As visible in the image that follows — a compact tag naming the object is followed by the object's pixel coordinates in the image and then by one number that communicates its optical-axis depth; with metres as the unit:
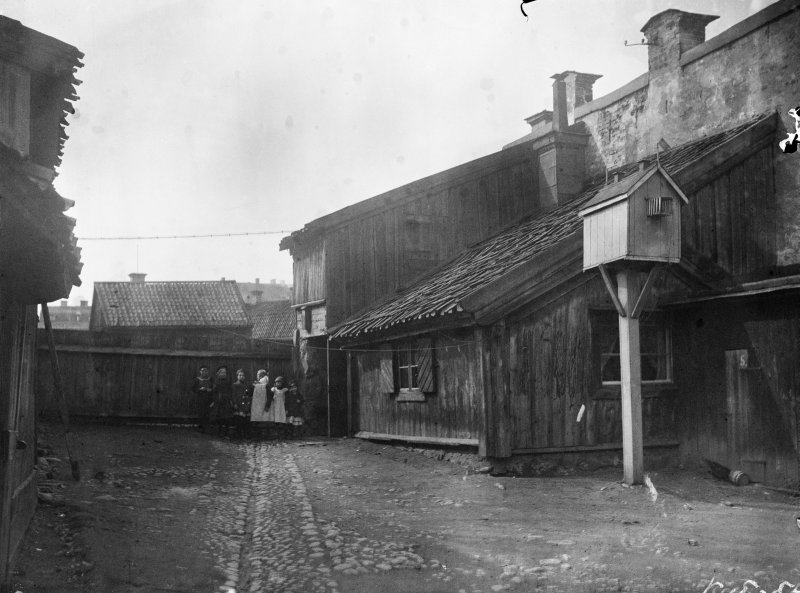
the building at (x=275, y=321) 38.59
